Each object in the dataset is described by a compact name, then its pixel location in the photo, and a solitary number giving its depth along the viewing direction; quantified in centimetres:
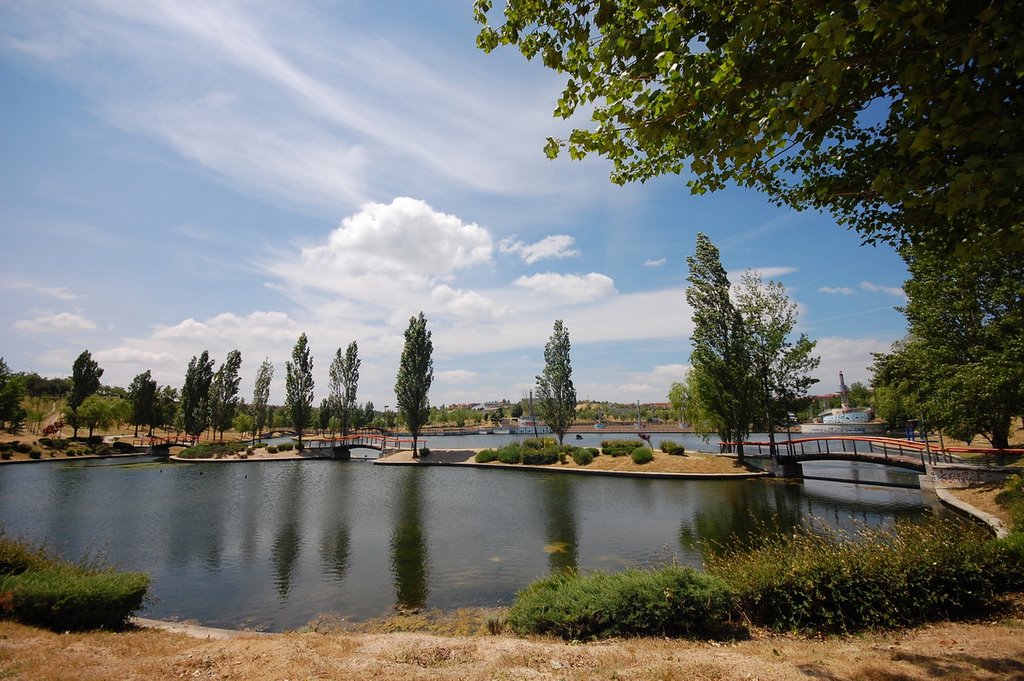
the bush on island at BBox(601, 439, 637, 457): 3927
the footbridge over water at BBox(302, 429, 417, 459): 5866
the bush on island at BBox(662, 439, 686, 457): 3728
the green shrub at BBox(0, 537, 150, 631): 852
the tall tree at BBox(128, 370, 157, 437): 7588
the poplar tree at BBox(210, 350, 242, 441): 7000
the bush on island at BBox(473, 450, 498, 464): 4522
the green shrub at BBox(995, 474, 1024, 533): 1261
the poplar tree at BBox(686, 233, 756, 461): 3659
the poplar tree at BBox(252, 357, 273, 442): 7219
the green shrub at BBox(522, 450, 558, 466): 4150
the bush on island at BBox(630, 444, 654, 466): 3600
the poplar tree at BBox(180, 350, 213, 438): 6762
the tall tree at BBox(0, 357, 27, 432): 5444
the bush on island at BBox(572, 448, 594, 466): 3919
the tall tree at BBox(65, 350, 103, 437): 6669
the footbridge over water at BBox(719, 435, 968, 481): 2556
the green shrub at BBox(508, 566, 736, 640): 798
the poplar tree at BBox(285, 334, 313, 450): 6369
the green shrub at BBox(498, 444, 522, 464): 4306
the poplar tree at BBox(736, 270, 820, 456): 3656
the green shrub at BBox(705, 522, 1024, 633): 777
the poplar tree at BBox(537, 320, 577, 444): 5538
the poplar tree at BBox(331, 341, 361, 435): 6712
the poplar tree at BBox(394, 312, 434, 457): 5478
